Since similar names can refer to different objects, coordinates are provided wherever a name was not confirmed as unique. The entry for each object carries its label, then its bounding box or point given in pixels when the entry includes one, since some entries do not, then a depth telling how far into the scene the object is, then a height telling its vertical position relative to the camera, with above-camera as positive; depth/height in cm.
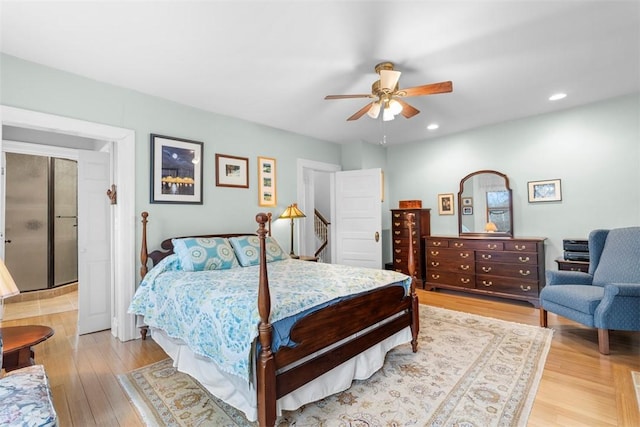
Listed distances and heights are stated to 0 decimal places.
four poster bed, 164 -70
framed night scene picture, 337 +60
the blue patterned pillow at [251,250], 331 -35
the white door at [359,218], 490 +0
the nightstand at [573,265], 360 -62
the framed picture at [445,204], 520 +22
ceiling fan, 253 +111
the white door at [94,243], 335 -25
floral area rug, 183 -122
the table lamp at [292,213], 444 +9
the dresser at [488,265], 403 -72
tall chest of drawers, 515 -34
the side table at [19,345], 175 -71
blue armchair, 256 -72
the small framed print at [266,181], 439 +56
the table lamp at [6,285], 152 -32
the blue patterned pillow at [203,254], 296 -34
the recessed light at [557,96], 357 +143
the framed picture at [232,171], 394 +66
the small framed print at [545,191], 420 +35
